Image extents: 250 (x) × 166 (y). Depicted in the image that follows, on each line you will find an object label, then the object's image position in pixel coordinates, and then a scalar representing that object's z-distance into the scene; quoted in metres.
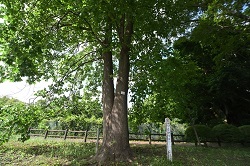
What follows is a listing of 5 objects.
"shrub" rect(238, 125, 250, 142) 12.69
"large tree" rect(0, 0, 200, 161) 5.60
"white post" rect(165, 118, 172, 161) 6.51
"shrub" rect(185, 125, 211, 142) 12.80
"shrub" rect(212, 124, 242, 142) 12.75
